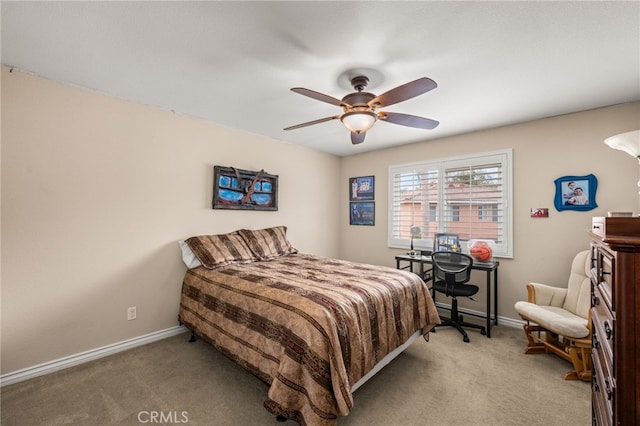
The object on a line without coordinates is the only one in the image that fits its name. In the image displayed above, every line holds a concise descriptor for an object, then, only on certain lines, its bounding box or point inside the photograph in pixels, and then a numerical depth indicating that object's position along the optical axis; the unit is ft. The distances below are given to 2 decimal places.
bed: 5.13
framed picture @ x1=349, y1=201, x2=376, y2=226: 15.44
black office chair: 9.80
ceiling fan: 6.14
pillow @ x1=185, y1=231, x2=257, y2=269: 9.58
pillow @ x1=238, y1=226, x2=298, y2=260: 11.19
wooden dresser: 2.58
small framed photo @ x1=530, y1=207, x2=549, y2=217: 10.17
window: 11.17
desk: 9.92
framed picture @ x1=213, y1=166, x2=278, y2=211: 11.27
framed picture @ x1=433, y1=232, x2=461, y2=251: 11.76
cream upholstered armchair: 7.12
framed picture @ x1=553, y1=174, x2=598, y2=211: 9.22
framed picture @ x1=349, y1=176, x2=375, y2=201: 15.49
